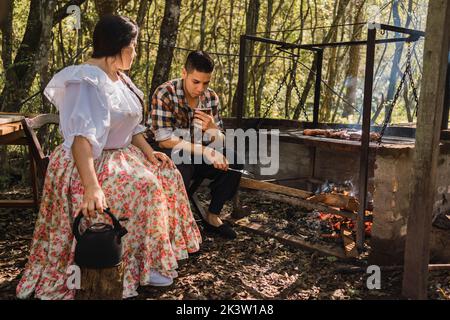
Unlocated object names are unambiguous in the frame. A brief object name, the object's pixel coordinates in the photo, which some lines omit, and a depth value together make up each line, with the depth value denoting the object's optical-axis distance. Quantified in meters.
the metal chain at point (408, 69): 3.73
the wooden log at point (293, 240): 3.88
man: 3.87
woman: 2.63
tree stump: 2.45
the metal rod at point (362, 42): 3.80
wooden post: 2.74
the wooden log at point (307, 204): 3.96
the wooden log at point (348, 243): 3.76
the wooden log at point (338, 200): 4.06
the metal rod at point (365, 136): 3.61
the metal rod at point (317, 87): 6.04
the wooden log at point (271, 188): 4.45
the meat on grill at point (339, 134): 4.44
